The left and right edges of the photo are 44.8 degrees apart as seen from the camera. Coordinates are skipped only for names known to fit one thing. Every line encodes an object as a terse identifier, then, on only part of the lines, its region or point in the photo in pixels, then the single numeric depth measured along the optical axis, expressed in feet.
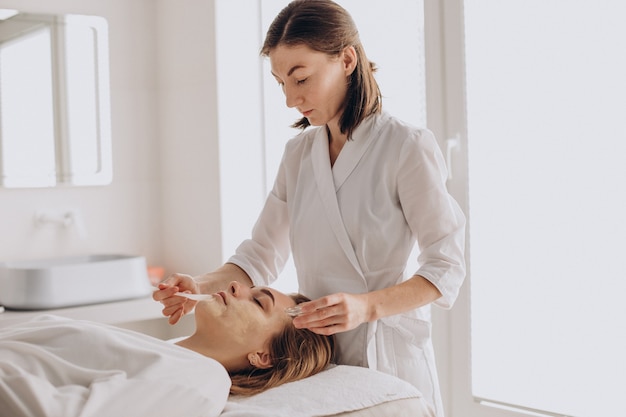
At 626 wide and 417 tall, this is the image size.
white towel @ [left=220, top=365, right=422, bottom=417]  4.81
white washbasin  9.07
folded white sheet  4.27
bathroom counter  8.93
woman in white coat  5.34
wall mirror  10.21
